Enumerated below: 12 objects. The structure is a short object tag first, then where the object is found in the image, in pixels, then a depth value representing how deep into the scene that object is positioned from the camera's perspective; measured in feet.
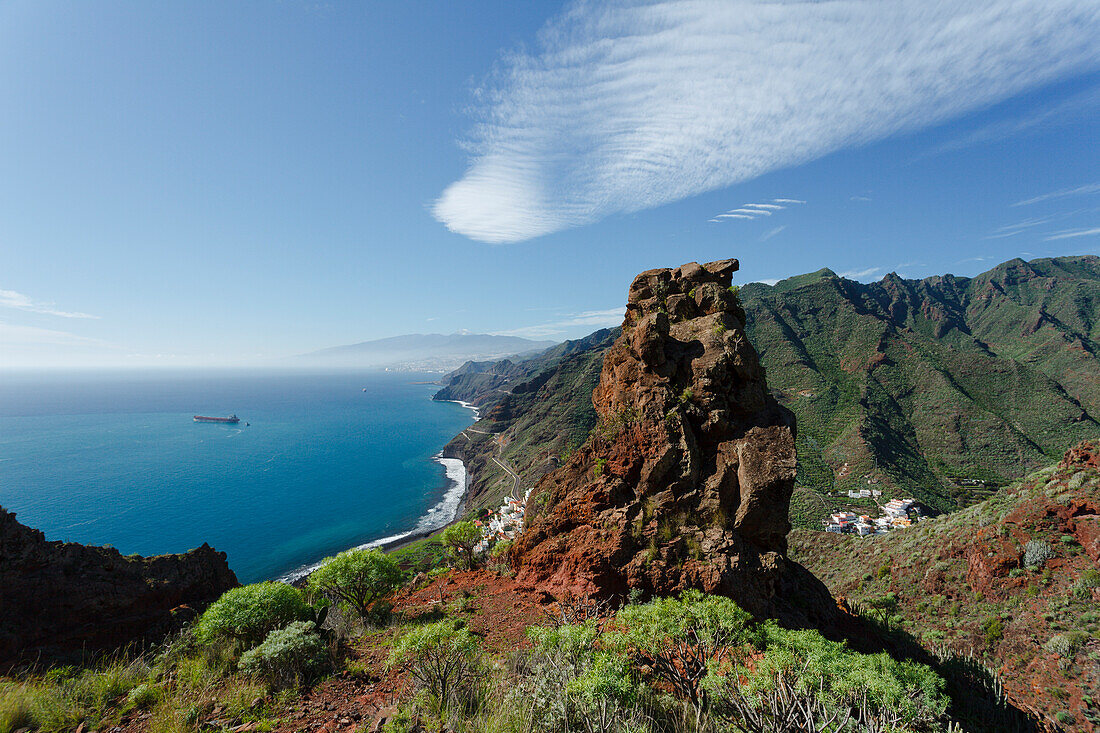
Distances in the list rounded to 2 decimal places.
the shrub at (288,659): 27.25
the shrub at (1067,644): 51.80
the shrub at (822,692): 21.57
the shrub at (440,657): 22.79
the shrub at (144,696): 23.85
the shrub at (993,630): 58.34
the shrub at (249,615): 34.76
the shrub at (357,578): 52.16
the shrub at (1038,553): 65.50
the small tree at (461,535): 70.44
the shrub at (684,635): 25.38
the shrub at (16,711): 20.31
